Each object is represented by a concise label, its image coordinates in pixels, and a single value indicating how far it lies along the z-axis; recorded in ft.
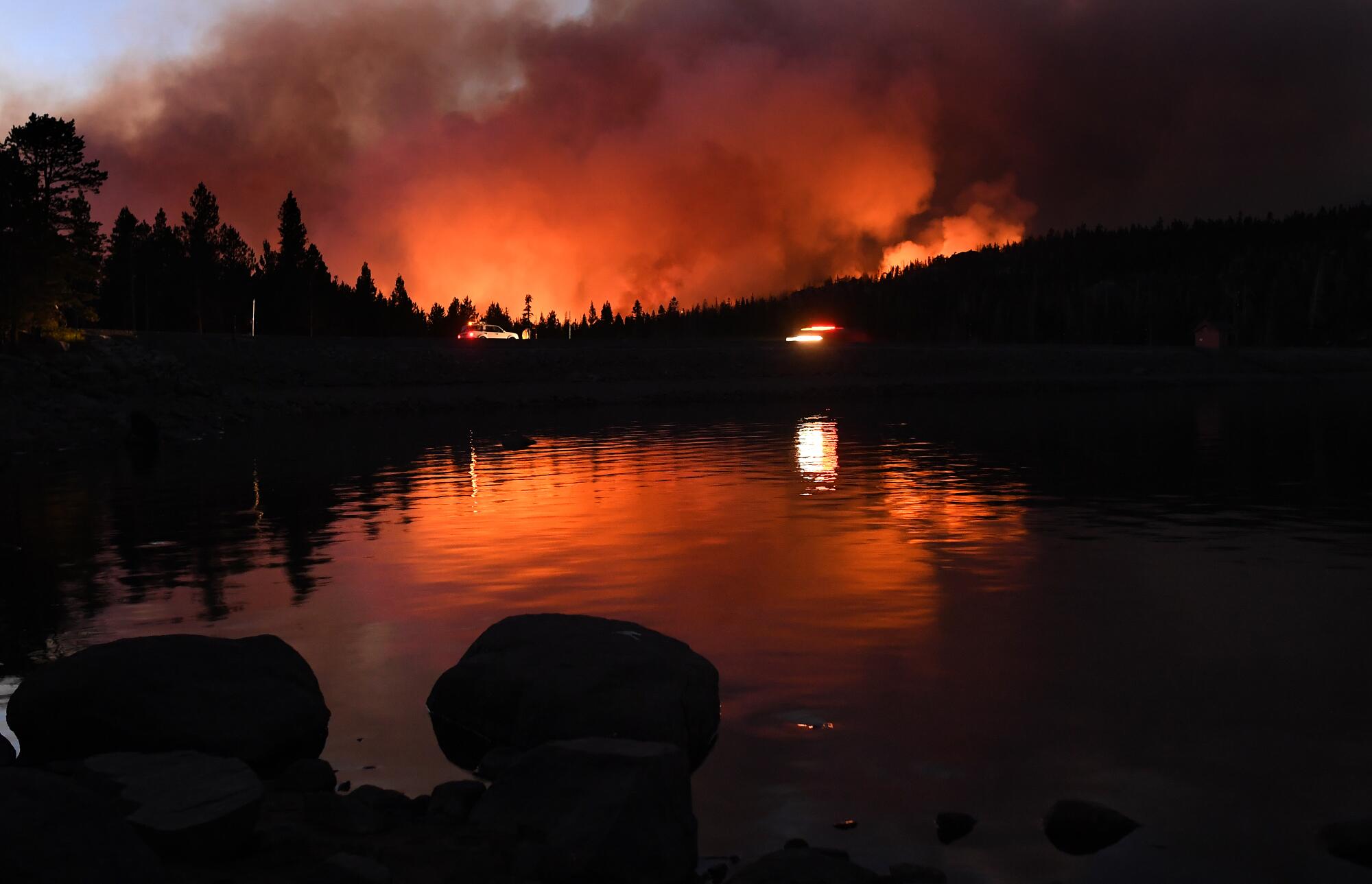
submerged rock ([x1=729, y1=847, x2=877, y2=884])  25.58
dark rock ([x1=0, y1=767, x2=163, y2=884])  20.93
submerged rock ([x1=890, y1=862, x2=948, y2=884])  26.45
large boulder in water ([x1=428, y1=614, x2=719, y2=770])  35.04
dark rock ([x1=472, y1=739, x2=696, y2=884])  26.43
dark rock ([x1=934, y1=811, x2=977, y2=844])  29.37
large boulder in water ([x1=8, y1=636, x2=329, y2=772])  34.99
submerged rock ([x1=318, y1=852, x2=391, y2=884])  24.04
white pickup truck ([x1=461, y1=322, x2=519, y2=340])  377.09
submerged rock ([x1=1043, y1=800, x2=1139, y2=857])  28.78
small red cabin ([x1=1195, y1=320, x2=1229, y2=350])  592.60
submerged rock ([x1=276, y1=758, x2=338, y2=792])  33.12
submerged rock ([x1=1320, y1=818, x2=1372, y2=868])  27.66
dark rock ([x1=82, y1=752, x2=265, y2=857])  26.12
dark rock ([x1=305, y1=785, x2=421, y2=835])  29.17
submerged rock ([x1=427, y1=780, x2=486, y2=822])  30.42
